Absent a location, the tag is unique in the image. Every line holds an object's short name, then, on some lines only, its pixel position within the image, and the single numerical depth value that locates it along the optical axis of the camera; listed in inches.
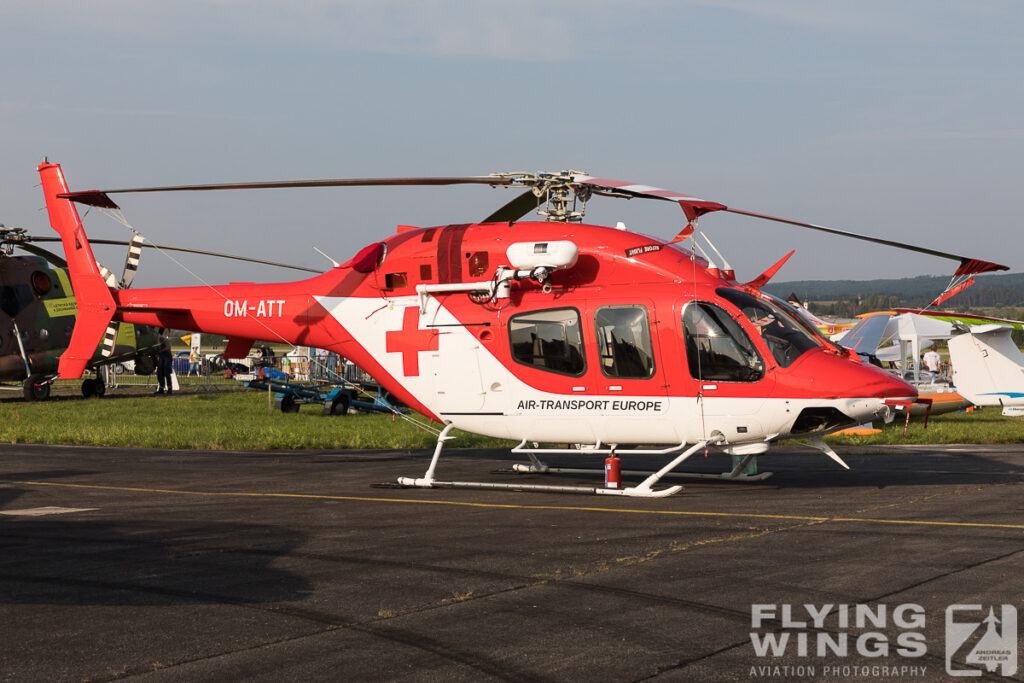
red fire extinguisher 530.0
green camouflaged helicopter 1402.6
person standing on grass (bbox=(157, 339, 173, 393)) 1754.4
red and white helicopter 492.7
